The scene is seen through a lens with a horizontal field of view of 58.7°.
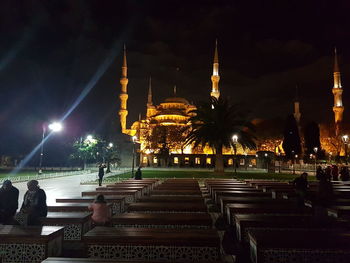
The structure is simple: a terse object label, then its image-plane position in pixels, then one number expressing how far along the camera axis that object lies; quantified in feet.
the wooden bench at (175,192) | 45.14
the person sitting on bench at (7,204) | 23.53
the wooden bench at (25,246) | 18.34
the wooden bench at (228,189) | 46.14
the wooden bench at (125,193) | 42.09
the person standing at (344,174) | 82.07
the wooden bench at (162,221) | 23.79
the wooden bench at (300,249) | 16.83
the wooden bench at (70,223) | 24.32
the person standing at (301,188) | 37.30
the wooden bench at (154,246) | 17.98
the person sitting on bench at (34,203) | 22.70
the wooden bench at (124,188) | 47.83
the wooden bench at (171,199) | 35.72
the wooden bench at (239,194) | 41.42
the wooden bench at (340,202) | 34.14
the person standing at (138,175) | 71.54
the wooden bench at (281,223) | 22.63
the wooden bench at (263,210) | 29.04
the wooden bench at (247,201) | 34.81
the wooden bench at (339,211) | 28.86
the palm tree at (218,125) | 109.29
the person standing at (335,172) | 84.39
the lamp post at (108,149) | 153.09
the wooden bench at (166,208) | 30.30
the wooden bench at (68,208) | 29.66
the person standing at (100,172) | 72.59
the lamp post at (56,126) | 85.90
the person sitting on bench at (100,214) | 23.80
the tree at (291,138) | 220.02
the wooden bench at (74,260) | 14.02
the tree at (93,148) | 149.69
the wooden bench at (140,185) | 55.01
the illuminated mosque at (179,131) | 208.91
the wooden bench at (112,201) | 34.96
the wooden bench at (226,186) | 51.52
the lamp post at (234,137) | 105.44
